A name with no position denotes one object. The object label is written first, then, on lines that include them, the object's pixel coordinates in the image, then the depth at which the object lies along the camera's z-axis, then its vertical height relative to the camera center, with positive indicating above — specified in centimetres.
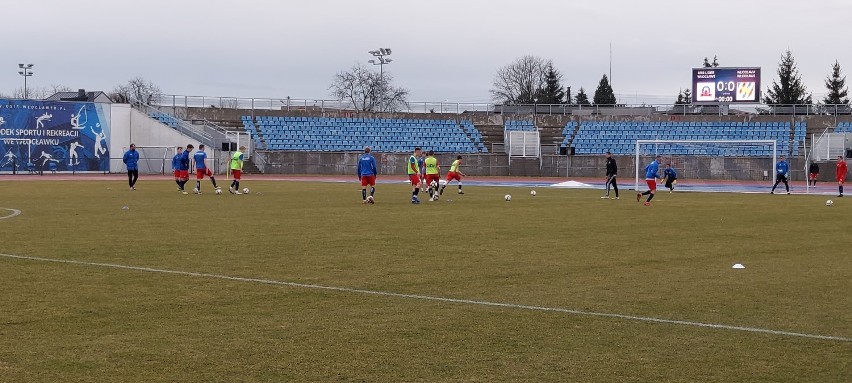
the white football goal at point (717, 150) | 6019 +37
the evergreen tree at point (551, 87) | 10812 +774
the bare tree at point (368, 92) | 9588 +628
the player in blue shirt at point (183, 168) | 3388 -59
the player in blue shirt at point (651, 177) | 2916 -68
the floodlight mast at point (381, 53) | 7485 +790
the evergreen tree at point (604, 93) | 10144 +708
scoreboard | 6919 +517
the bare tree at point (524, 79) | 10781 +853
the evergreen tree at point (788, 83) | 10169 +787
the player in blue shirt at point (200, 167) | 3305 -54
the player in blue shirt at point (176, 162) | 3391 -36
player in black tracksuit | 3256 -52
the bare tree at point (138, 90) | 10456 +700
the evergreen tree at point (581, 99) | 10669 +639
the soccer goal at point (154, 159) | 6059 -47
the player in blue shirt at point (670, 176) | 3808 -85
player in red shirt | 3638 -56
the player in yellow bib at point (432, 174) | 3098 -67
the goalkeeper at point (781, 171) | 3806 -60
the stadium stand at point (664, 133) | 6662 +161
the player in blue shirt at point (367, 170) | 2777 -49
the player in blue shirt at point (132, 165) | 3638 -52
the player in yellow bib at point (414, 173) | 2878 -61
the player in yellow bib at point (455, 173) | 3428 -69
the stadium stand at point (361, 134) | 6706 +138
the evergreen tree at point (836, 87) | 10200 +750
